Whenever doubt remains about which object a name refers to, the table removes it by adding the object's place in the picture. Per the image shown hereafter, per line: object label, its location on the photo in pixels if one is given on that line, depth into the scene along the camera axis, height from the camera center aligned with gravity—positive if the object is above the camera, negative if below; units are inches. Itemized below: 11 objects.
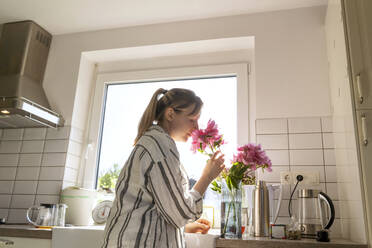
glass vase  55.8 +0.7
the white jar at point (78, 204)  84.0 +1.3
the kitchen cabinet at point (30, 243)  66.0 -6.6
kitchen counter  49.6 -3.8
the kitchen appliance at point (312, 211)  62.6 +1.6
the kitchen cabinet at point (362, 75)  48.8 +21.5
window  87.4 +28.3
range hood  86.0 +36.0
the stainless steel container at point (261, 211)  61.8 +1.2
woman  42.5 +1.7
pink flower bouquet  56.5 +10.0
